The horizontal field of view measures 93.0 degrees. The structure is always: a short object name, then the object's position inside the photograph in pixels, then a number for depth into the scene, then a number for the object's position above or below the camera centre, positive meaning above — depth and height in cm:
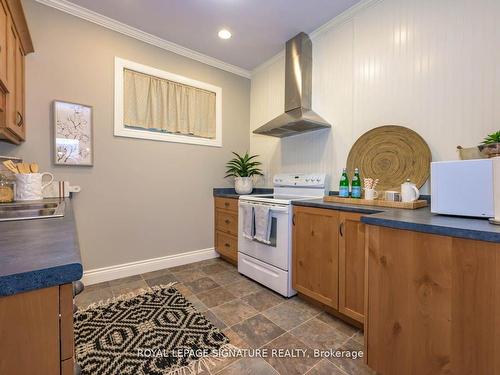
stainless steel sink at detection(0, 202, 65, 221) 133 -15
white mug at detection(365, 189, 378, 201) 193 -6
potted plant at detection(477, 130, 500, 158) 123 +21
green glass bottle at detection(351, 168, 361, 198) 207 +0
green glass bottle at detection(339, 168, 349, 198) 214 +0
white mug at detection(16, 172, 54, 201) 182 +0
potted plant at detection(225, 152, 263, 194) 314 +20
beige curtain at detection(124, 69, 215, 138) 259 +95
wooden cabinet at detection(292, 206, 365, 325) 164 -56
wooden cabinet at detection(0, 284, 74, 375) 46 -30
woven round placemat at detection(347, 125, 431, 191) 182 +25
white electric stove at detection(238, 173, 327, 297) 211 -52
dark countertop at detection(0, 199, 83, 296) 46 -17
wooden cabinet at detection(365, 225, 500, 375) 90 -51
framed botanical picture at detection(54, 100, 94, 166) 217 +49
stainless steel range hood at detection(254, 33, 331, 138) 258 +114
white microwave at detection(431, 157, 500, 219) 109 -1
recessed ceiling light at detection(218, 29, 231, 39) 257 +168
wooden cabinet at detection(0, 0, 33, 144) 147 +82
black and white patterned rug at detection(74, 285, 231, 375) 135 -100
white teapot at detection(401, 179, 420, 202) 166 -4
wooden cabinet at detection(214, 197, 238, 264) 283 -53
